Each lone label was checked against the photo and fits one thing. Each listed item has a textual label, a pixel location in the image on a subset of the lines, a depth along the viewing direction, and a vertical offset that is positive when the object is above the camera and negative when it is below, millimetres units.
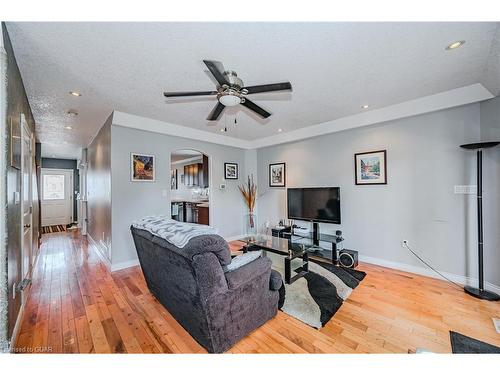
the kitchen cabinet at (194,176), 6837 +429
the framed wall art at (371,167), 3342 +309
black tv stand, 3504 -977
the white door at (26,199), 2205 -107
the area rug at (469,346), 1614 -1287
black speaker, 3271 -1146
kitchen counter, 6635 -419
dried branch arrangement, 5270 -117
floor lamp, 2400 -514
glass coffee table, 2771 -910
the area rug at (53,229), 6410 -1260
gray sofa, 1461 -816
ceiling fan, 1705 +877
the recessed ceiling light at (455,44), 1777 +1218
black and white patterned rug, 2096 -1272
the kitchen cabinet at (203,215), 5492 -734
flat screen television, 3670 -324
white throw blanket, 1547 -343
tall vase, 5215 -912
